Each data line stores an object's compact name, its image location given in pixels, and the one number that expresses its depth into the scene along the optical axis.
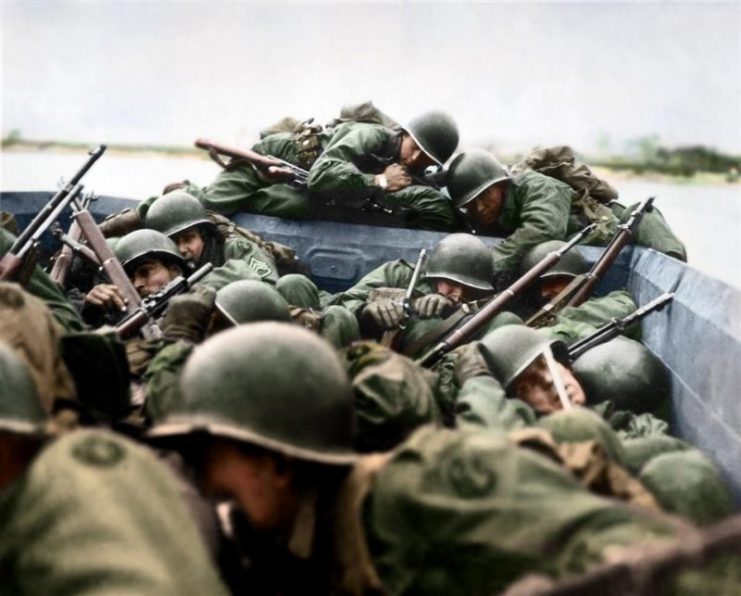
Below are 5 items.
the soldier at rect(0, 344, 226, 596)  1.30
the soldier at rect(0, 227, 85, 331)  3.59
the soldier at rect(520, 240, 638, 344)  4.48
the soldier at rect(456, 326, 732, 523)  2.25
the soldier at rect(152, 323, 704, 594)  1.60
